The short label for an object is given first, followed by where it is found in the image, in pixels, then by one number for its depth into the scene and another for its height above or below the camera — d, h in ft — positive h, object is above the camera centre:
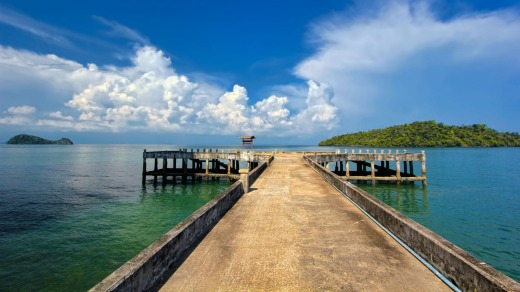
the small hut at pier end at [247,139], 121.08 +4.65
